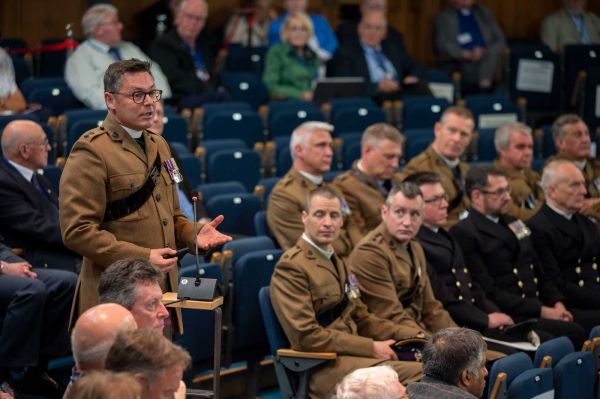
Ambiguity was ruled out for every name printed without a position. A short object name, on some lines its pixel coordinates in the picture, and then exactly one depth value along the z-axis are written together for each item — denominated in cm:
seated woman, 1650
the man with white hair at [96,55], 1404
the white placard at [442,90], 1759
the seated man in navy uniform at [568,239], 1197
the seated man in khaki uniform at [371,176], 1180
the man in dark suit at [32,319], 909
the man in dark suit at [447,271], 1066
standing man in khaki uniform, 700
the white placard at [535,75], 1839
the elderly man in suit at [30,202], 983
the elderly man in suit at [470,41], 1875
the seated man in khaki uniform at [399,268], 994
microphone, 684
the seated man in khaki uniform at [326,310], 909
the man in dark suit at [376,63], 1706
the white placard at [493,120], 1631
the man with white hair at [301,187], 1106
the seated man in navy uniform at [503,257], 1123
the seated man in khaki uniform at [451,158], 1278
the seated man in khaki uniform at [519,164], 1328
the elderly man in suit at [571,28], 1995
